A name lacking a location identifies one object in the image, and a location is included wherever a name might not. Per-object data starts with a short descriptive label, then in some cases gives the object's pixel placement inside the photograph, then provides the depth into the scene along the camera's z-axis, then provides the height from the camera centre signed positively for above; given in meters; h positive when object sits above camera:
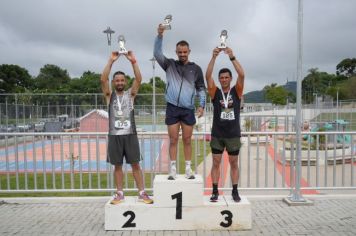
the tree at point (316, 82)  81.50 +5.76
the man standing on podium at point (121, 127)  5.12 -0.27
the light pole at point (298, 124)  6.35 -0.31
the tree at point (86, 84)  55.12 +3.94
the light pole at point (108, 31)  9.53 +2.07
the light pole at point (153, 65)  19.31 +2.32
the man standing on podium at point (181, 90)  5.01 +0.25
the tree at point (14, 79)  61.47 +5.64
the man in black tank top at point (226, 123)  5.19 -0.23
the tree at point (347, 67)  84.44 +9.47
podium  5.02 -1.48
